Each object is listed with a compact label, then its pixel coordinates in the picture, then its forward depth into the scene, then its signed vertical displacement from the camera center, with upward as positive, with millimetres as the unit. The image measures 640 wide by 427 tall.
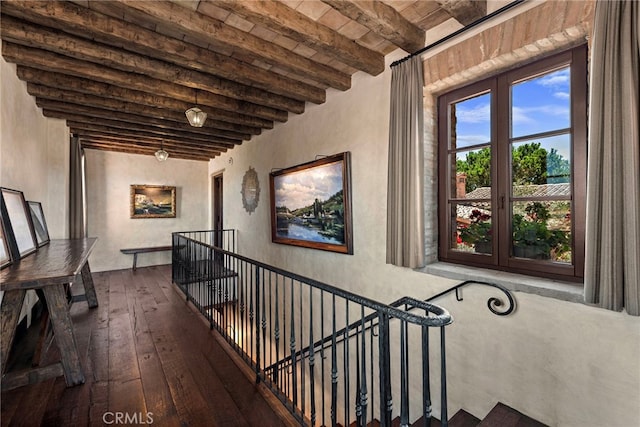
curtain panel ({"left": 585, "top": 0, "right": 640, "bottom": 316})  1351 +223
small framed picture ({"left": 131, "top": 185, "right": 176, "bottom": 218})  6410 +230
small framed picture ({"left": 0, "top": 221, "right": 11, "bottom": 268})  1823 -272
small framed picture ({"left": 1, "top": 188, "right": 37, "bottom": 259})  2028 -97
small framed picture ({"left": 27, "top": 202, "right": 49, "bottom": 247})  2847 -125
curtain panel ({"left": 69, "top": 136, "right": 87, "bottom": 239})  4773 +309
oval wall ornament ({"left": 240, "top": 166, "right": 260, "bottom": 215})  5199 +386
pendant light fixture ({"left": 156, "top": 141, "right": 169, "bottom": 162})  5172 +1055
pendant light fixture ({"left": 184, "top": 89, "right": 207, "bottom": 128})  3111 +1073
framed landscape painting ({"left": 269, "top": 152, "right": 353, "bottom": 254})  3199 +60
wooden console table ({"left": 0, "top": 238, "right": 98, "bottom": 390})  1614 -643
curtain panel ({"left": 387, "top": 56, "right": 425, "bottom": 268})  2316 +345
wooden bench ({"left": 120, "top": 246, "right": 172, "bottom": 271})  6141 -895
